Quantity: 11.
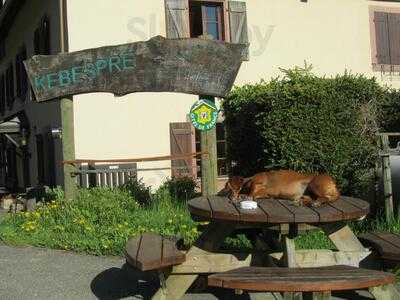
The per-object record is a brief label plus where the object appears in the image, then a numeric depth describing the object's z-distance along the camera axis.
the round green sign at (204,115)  9.08
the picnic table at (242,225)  4.61
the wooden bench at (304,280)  3.72
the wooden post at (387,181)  7.18
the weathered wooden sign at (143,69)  9.30
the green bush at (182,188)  10.78
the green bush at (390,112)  10.25
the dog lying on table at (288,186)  5.18
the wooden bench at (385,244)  4.88
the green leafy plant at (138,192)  9.97
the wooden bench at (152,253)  4.62
